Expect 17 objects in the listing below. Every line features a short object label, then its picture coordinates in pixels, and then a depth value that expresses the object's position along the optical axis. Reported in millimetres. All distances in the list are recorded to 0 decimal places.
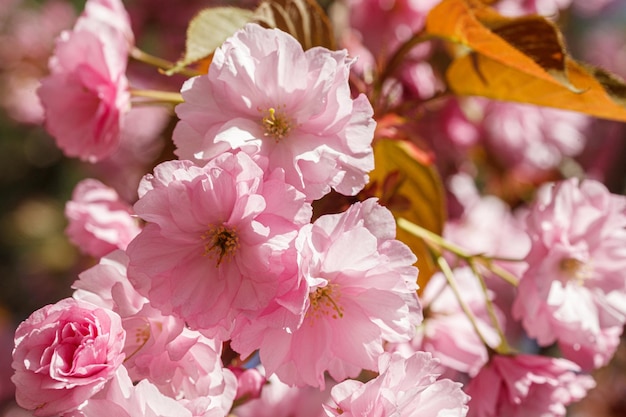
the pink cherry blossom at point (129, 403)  507
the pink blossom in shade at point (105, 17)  572
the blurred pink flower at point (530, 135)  728
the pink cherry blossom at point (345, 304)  514
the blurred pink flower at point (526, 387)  558
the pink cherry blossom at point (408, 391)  510
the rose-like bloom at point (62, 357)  507
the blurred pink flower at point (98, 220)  578
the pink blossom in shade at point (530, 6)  716
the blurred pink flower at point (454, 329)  589
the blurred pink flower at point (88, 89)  570
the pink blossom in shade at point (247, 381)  538
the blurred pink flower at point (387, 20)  693
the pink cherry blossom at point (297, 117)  518
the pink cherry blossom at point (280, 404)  585
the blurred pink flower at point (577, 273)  556
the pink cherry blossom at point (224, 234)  508
